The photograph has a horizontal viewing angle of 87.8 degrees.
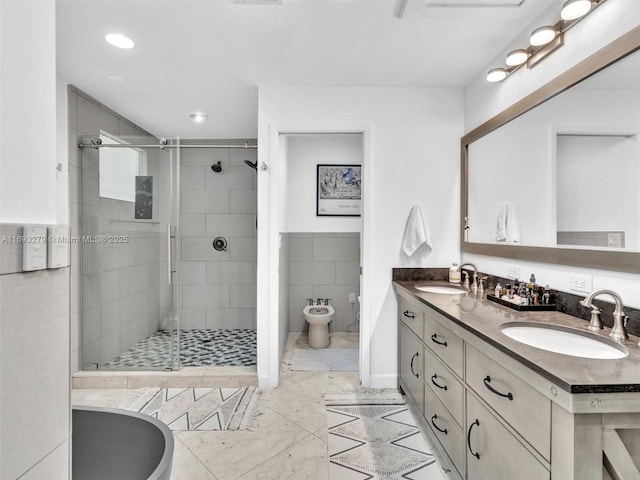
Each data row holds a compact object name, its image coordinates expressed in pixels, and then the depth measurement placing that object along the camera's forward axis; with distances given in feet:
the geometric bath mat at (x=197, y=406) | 7.16
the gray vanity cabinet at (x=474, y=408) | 3.32
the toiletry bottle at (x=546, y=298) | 5.56
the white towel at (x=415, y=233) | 8.41
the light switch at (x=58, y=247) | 2.56
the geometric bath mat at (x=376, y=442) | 5.65
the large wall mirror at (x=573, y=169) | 4.31
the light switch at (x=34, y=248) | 2.34
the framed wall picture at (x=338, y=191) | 12.92
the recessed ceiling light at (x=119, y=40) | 6.42
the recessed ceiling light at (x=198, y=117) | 10.65
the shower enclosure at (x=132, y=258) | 9.05
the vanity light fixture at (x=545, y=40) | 4.78
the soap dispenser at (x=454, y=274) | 8.45
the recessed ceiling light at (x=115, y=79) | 8.04
